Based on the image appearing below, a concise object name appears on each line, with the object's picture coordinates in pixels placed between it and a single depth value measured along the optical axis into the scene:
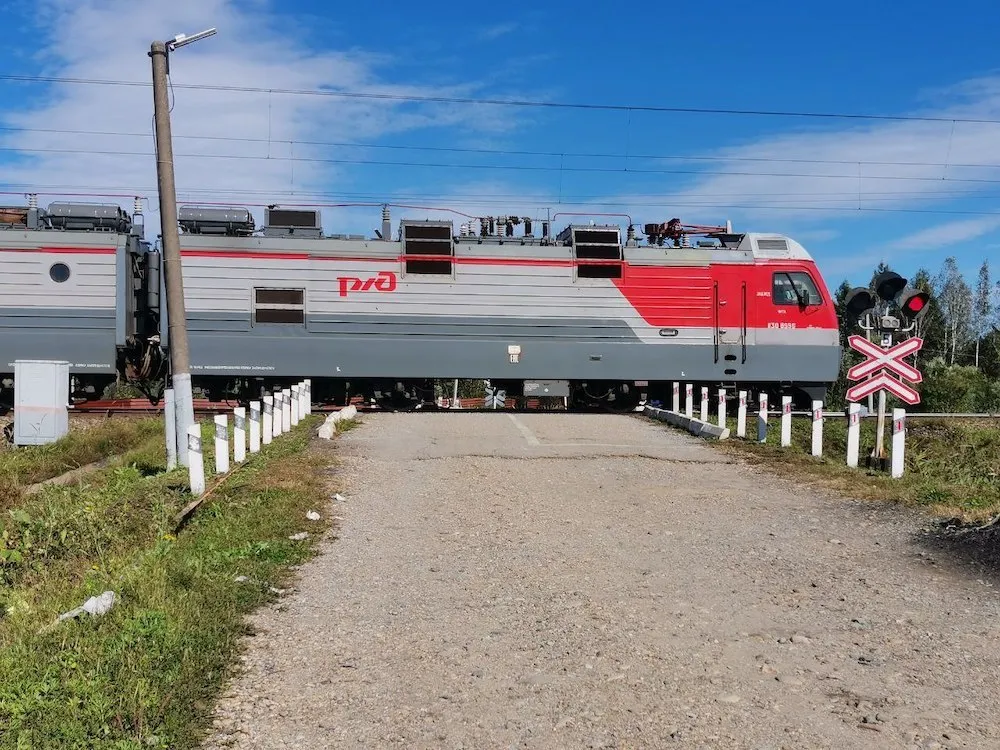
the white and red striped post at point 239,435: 12.53
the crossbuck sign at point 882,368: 12.41
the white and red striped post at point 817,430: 13.35
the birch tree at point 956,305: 78.75
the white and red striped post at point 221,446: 11.02
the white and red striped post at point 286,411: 16.45
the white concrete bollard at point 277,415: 15.63
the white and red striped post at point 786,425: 14.41
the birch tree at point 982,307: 79.12
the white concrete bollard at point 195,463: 9.70
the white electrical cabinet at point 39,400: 17.47
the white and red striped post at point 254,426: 13.60
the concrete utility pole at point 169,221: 11.59
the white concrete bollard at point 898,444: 11.38
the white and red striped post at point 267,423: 14.63
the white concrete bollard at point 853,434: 12.31
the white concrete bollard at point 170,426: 11.88
